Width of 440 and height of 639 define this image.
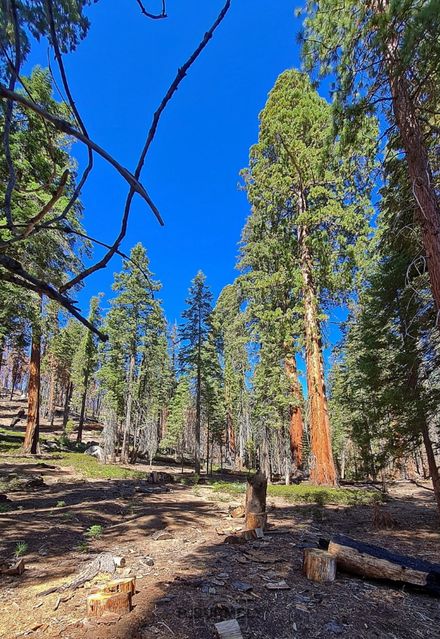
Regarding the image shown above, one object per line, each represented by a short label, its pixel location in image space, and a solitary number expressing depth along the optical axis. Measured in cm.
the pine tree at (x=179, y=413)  3288
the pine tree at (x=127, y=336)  2461
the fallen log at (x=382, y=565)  382
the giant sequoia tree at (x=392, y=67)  459
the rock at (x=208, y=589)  351
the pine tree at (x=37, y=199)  851
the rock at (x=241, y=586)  362
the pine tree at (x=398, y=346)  668
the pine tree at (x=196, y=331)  2206
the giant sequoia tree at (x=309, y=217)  1154
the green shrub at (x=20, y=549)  470
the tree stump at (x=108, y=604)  306
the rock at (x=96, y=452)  2474
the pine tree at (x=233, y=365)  2102
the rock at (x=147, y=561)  437
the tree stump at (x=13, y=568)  402
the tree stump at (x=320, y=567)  405
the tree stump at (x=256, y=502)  636
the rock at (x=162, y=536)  572
